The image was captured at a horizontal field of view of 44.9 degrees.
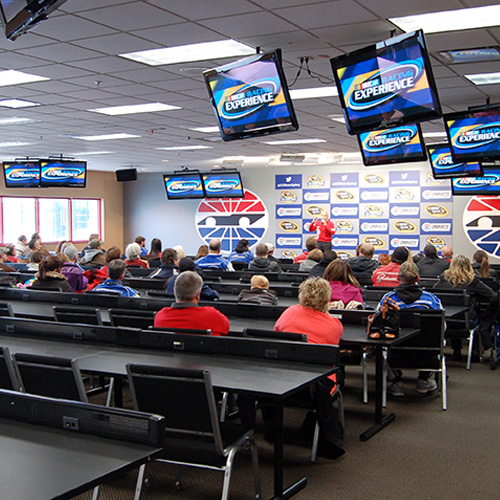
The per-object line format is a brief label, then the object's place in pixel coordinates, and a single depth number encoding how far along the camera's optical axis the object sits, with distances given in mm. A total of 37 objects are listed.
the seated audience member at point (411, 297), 5586
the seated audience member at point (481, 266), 7895
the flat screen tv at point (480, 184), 9891
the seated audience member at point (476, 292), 6910
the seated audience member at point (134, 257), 9555
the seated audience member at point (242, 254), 10930
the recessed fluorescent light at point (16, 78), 6466
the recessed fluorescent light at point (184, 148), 12438
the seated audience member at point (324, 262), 6949
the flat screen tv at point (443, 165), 8836
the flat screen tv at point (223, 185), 14087
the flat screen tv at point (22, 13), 2379
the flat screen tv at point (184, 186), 14398
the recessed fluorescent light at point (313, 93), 7094
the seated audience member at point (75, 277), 7371
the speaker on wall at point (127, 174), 16328
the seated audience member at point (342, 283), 5555
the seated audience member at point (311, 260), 8469
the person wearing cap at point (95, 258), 8272
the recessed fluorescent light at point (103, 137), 10869
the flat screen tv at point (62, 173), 12375
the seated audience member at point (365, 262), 9008
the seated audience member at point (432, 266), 8633
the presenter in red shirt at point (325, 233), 12867
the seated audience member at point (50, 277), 6902
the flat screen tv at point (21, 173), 12531
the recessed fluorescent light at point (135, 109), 8188
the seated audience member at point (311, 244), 9712
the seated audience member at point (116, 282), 6238
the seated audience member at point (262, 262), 9133
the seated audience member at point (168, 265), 7785
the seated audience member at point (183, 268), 6832
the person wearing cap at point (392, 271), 7440
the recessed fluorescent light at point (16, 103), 7788
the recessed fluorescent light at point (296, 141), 11367
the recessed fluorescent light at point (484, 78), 6406
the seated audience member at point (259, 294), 5766
